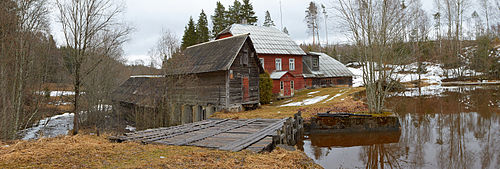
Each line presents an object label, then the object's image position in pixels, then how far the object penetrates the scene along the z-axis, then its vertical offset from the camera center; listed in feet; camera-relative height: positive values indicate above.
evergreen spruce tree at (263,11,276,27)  215.82 +51.20
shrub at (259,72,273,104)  83.30 -0.75
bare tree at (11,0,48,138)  34.91 +6.02
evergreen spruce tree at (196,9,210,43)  153.48 +31.54
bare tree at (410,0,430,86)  58.36 +20.17
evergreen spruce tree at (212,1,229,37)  165.07 +40.26
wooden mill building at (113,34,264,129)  59.67 +0.74
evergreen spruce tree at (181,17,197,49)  151.94 +28.33
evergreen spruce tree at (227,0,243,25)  163.94 +43.79
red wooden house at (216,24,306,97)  95.86 +11.65
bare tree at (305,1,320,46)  212.23 +54.12
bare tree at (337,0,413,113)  50.62 +9.49
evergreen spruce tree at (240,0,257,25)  163.53 +43.73
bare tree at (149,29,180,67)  63.05 +9.03
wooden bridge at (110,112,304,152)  27.99 -5.84
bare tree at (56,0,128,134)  39.22 +7.98
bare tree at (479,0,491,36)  178.22 +48.05
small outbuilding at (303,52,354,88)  119.03 +5.96
